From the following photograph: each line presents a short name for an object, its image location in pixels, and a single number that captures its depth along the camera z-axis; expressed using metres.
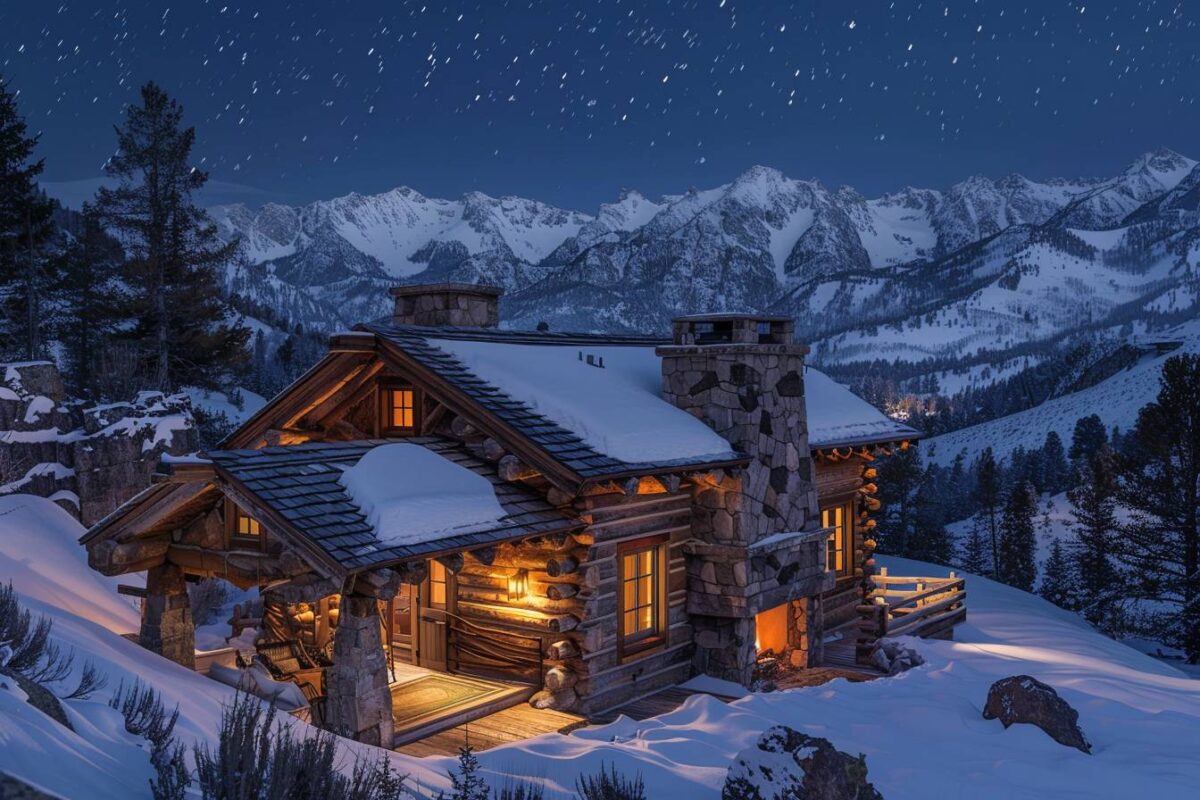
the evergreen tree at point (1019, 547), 49.25
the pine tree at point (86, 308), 31.02
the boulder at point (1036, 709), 9.95
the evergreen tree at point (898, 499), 51.94
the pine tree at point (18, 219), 27.34
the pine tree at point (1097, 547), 32.09
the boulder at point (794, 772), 6.92
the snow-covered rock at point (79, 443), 18.48
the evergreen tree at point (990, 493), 51.19
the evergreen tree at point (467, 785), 5.61
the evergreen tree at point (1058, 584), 42.47
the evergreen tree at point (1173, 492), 27.52
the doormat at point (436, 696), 10.73
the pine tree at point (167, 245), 28.78
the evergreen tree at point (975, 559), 52.06
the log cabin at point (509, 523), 9.37
